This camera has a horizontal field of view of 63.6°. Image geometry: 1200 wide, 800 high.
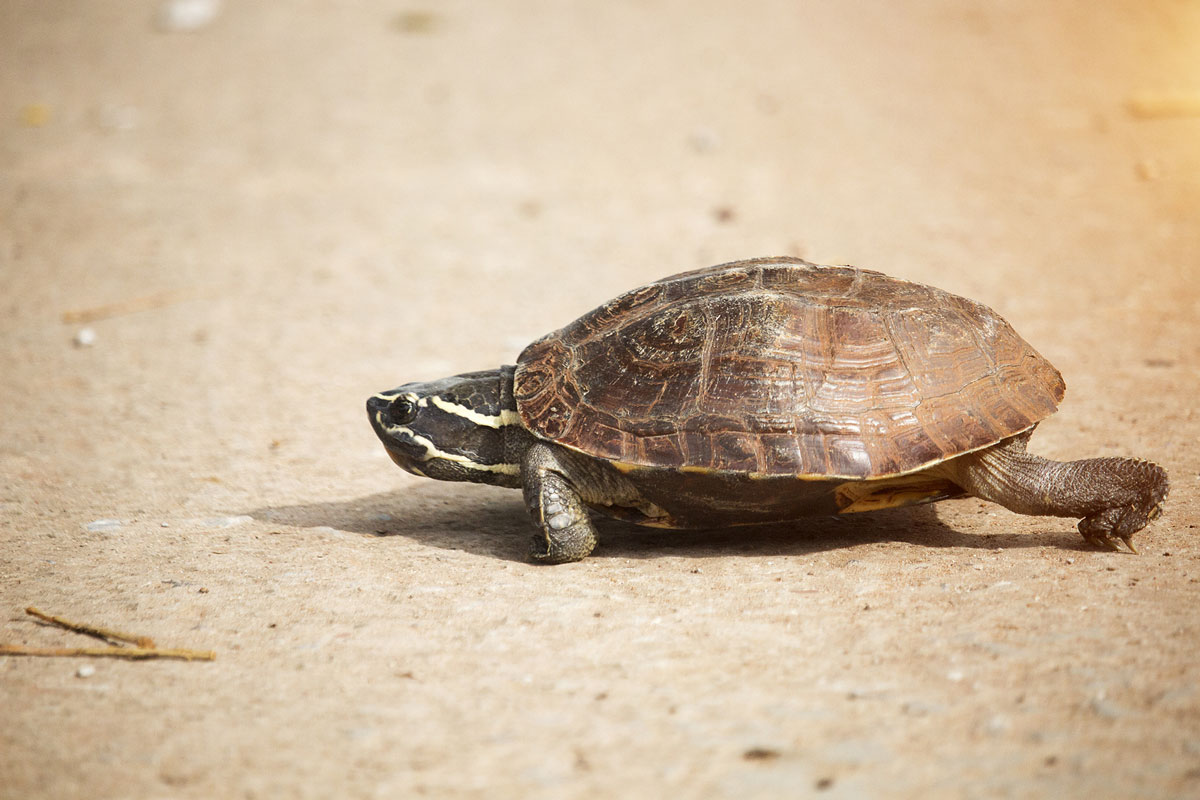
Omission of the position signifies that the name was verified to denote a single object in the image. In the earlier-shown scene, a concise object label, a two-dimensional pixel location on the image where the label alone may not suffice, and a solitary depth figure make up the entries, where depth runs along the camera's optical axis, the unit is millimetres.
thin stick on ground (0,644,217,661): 3463
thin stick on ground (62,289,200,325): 8398
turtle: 3961
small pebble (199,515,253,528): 4871
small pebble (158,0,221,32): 16281
